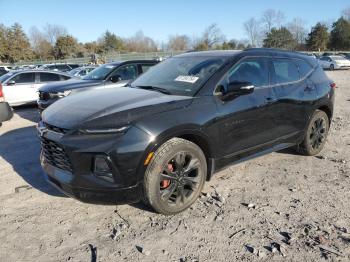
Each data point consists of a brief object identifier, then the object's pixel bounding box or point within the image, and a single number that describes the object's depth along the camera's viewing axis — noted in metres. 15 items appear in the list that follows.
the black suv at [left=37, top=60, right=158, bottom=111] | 8.63
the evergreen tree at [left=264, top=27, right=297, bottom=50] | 69.19
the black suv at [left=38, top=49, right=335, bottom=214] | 3.43
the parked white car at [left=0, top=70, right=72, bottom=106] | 11.80
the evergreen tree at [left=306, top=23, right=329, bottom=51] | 71.38
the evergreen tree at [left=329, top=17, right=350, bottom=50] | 67.94
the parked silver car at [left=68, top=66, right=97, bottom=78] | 21.62
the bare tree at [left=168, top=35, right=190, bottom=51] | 72.75
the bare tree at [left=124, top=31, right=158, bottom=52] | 84.25
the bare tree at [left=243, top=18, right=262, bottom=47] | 71.25
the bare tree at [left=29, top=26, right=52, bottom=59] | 72.27
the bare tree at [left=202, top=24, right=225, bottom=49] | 62.81
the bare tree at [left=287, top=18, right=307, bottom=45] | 77.12
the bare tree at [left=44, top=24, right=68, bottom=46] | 77.25
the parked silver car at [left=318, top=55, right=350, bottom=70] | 35.22
